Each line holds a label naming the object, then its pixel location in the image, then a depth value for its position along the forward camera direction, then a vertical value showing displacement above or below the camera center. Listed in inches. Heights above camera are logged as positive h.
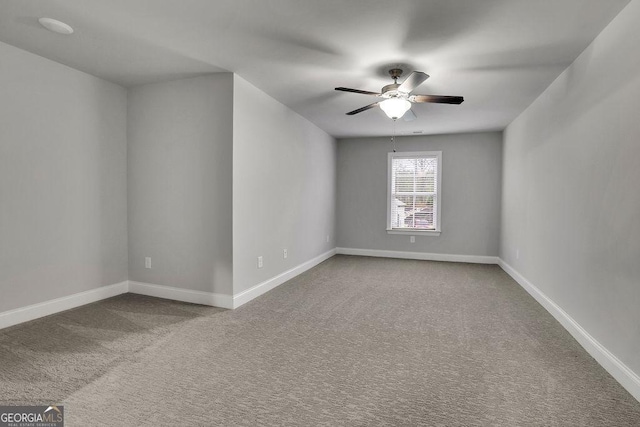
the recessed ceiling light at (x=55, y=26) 95.4 +49.3
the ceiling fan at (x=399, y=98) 117.3 +37.8
